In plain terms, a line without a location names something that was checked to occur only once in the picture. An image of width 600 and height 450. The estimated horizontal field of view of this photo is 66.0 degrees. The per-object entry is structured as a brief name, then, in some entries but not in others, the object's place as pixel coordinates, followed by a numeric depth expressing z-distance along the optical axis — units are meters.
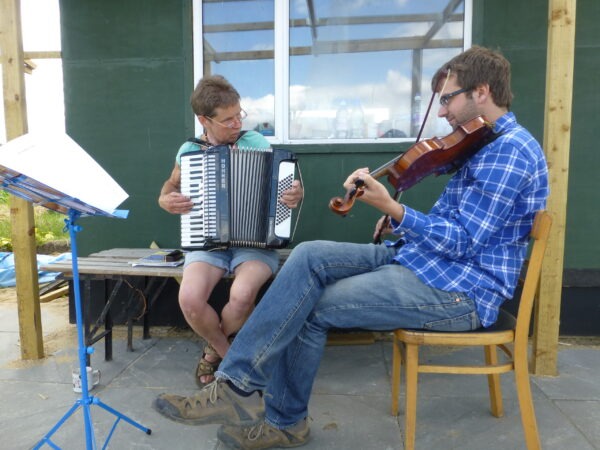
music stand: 1.40
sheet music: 1.37
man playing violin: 1.58
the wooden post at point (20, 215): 2.60
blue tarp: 4.73
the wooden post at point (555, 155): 2.36
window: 3.20
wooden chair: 1.63
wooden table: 2.58
